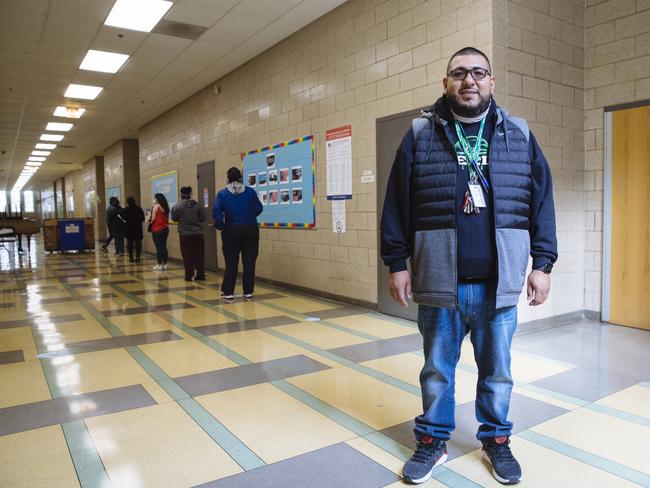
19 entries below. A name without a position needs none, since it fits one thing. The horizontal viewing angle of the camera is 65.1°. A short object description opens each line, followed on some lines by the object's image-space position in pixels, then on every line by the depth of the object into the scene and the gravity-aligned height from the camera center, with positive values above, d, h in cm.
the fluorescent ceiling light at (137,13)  540 +227
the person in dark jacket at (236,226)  561 -11
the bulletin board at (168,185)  1044 +70
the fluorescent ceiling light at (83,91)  871 +227
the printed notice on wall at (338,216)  558 -3
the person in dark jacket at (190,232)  727 -22
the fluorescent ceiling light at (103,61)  702 +227
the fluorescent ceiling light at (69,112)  1029 +224
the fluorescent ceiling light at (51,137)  1354 +226
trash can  1280 -38
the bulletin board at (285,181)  616 +45
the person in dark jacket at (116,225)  1127 -14
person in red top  889 -18
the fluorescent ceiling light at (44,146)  1504 +226
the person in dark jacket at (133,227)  1070 -19
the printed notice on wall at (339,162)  545 +56
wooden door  427 -10
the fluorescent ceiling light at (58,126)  1197 +226
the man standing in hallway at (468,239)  188 -11
